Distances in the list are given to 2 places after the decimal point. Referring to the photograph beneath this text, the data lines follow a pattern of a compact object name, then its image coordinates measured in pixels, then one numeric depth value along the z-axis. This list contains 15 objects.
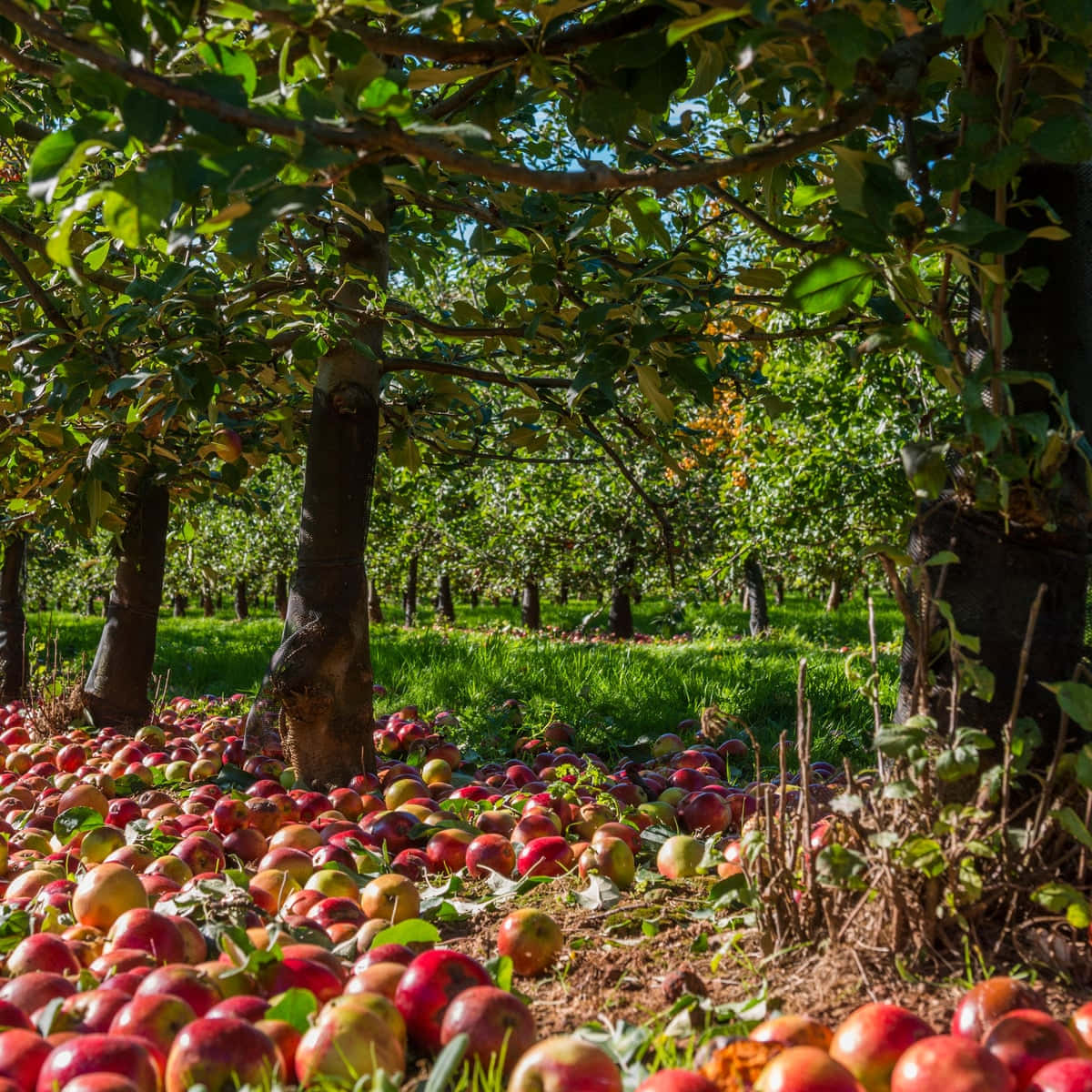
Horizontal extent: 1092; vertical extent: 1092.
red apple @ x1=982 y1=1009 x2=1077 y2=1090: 1.26
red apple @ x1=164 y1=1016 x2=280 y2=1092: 1.27
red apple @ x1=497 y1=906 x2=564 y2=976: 1.87
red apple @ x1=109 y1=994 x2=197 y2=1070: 1.41
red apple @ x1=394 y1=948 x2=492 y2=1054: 1.50
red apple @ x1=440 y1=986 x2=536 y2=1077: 1.40
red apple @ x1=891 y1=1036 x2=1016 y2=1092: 1.18
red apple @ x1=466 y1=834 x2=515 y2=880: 2.57
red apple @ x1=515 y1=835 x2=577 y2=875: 2.50
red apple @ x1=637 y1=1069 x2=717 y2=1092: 1.17
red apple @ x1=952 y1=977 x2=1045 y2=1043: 1.35
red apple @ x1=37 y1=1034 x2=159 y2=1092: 1.26
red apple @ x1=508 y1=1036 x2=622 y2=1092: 1.24
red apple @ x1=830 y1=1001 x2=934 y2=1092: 1.29
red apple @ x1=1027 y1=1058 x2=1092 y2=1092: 1.17
